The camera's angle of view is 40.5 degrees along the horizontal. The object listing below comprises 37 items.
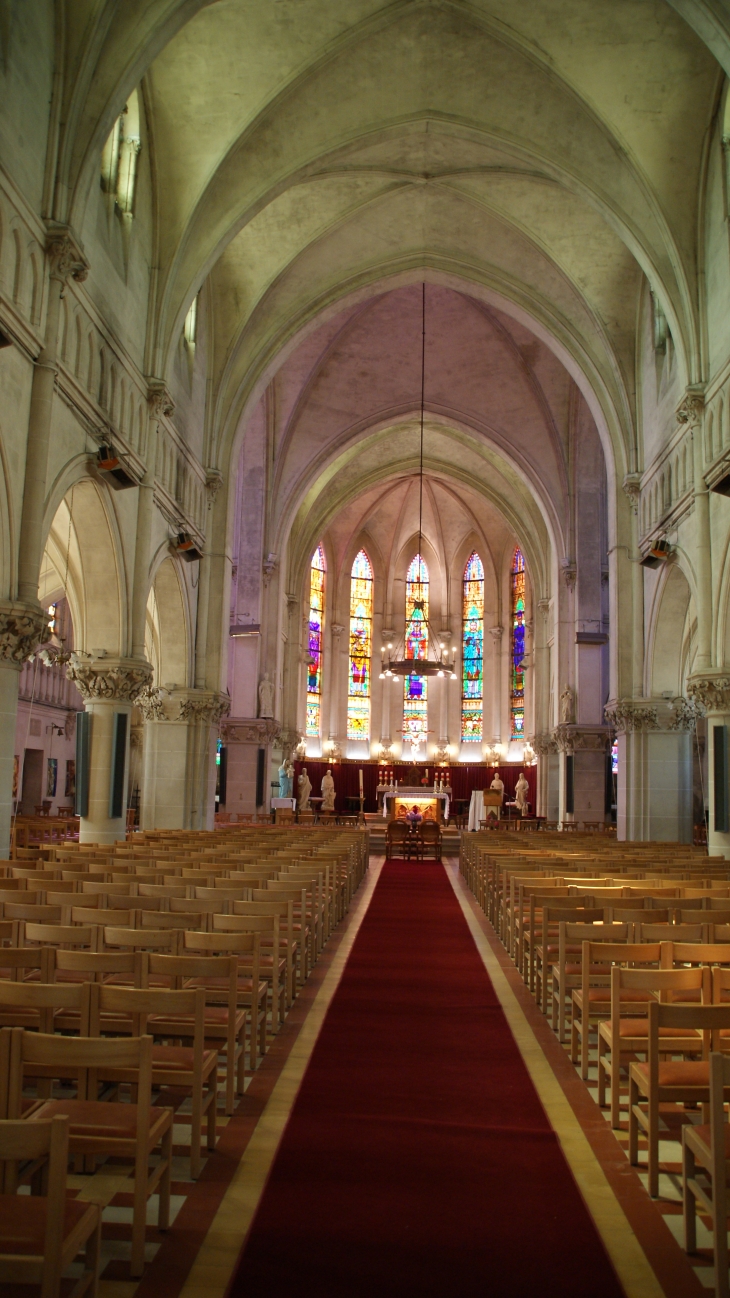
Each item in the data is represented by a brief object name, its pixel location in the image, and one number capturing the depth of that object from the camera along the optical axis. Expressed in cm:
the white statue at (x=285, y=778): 3850
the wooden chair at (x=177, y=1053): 409
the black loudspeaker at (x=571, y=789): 3338
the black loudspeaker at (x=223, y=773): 3444
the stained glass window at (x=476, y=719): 4972
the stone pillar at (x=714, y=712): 1755
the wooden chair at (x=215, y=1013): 486
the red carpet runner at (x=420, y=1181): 365
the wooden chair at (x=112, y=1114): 338
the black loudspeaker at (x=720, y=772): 1736
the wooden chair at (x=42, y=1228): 261
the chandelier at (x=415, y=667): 3006
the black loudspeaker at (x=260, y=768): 3416
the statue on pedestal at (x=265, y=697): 3472
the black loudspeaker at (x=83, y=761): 1791
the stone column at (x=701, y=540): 1830
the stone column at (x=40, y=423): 1353
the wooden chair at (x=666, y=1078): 420
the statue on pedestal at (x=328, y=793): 4244
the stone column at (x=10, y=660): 1309
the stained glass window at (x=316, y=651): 4825
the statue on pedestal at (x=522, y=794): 3972
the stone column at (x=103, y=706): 1803
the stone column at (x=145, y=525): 1923
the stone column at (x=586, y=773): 3325
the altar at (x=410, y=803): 3350
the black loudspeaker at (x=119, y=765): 1816
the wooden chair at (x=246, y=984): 580
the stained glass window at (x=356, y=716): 4947
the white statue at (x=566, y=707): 3350
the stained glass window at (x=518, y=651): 4812
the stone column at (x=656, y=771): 2381
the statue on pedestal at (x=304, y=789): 4159
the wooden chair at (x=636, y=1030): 485
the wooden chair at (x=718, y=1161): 333
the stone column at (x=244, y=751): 3422
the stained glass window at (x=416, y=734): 4969
